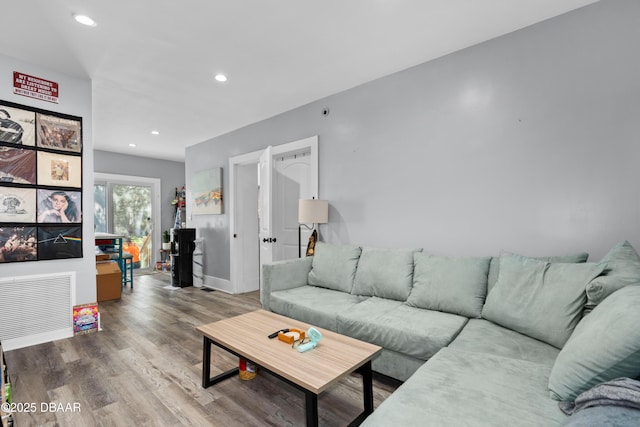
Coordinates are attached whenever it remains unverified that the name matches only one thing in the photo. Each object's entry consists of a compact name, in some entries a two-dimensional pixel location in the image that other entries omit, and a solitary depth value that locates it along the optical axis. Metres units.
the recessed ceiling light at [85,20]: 2.10
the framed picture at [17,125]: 2.62
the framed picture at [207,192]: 4.98
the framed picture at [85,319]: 2.97
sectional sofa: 1.05
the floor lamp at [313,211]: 3.21
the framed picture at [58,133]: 2.82
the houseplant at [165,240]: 6.71
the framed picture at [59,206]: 2.81
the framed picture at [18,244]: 2.63
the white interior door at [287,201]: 4.03
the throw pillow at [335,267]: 2.86
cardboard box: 4.23
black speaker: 5.09
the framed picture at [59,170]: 2.82
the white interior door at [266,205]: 3.65
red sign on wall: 2.71
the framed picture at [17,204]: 2.63
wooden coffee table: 1.38
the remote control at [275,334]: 1.84
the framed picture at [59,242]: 2.81
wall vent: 2.64
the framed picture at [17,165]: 2.62
